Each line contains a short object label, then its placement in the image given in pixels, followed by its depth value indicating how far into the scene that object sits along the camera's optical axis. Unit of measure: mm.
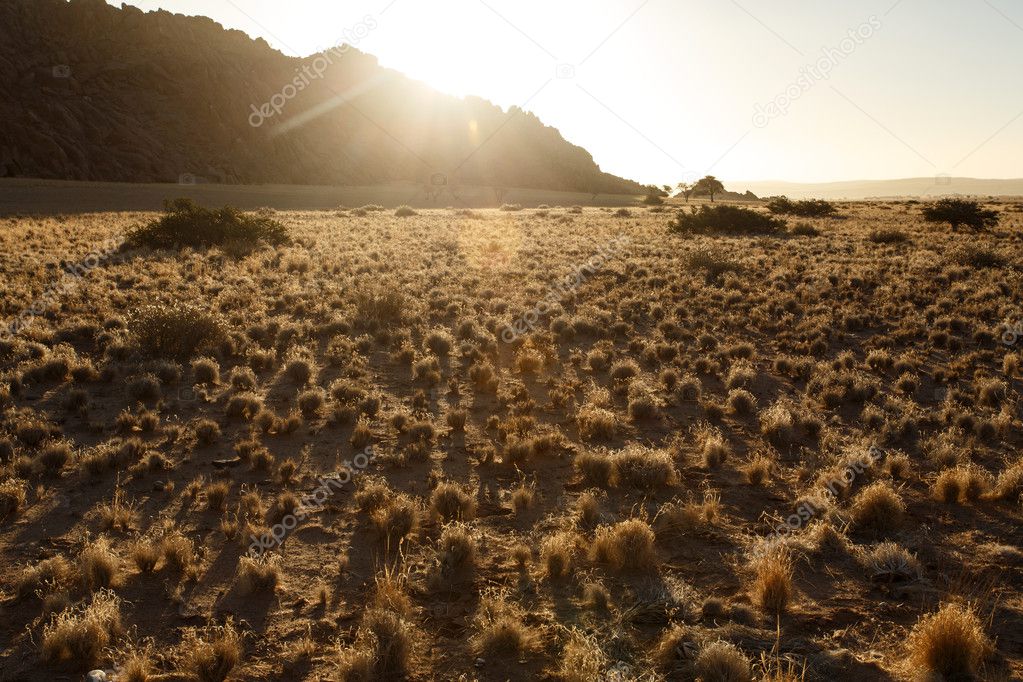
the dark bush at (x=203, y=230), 29703
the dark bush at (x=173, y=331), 14164
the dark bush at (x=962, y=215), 39125
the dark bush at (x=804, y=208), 56500
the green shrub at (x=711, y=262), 26656
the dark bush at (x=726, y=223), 43344
